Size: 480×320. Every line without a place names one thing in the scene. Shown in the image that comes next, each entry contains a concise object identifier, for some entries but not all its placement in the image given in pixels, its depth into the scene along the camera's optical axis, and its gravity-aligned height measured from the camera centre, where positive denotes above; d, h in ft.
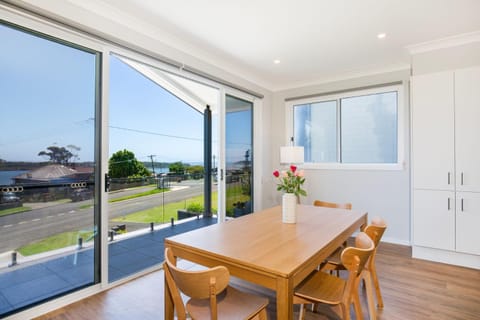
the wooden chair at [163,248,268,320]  3.77 -2.29
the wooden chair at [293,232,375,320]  4.71 -2.65
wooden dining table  4.04 -1.67
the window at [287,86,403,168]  12.76 +1.84
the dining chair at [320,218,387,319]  6.04 -2.70
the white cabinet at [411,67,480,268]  9.46 -0.02
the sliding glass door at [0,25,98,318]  6.36 -0.21
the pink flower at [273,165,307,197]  6.79 -0.52
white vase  6.89 -1.22
